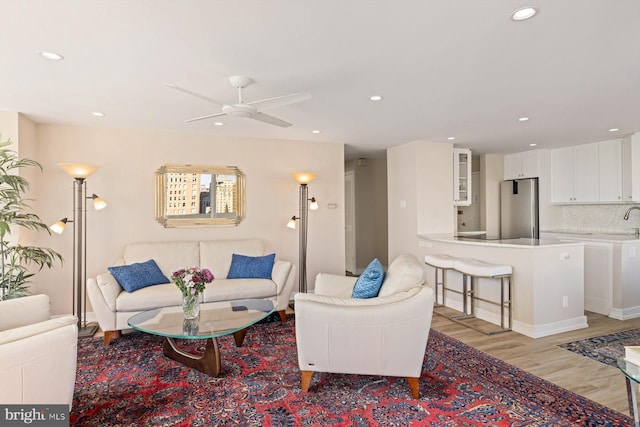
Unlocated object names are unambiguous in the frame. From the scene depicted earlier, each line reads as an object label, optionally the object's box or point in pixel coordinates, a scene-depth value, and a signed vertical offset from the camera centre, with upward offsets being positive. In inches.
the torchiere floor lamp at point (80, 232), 153.5 -8.2
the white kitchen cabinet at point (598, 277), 177.5 -32.5
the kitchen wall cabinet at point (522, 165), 247.9 +35.1
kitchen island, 149.3 -31.2
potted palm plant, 129.4 -9.7
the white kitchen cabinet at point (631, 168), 193.2 +25.2
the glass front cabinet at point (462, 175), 231.1 +25.6
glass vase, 118.1 -30.6
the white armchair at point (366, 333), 94.3 -32.2
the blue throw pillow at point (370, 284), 116.3 -23.3
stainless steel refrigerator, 246.5 +3.2
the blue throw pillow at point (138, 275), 150.0 -26.5
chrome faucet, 205.1 +1.2
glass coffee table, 107.0 -35.0
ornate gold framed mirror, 188.1 +10.2
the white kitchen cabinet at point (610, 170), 207.5 +25.7
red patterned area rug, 89.2 -51.4
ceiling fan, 106.7 +34.6
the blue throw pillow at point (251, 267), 175.3 -26.3
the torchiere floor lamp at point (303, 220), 198.1 -3.5
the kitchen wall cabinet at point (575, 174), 221.0 +25.4
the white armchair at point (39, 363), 69.5 -30.6
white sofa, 140.8 -31.5
